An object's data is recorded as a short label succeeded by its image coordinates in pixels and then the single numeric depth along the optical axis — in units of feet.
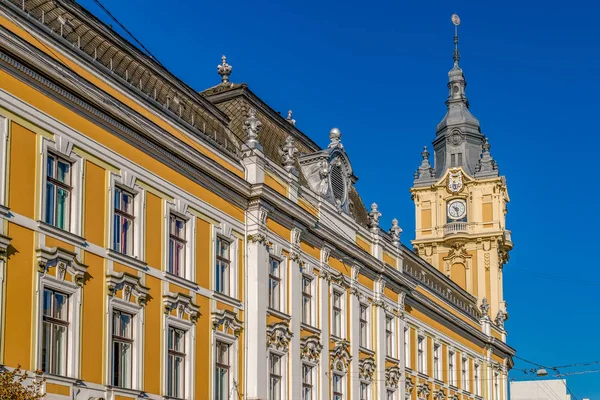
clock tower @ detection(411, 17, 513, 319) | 265.34
